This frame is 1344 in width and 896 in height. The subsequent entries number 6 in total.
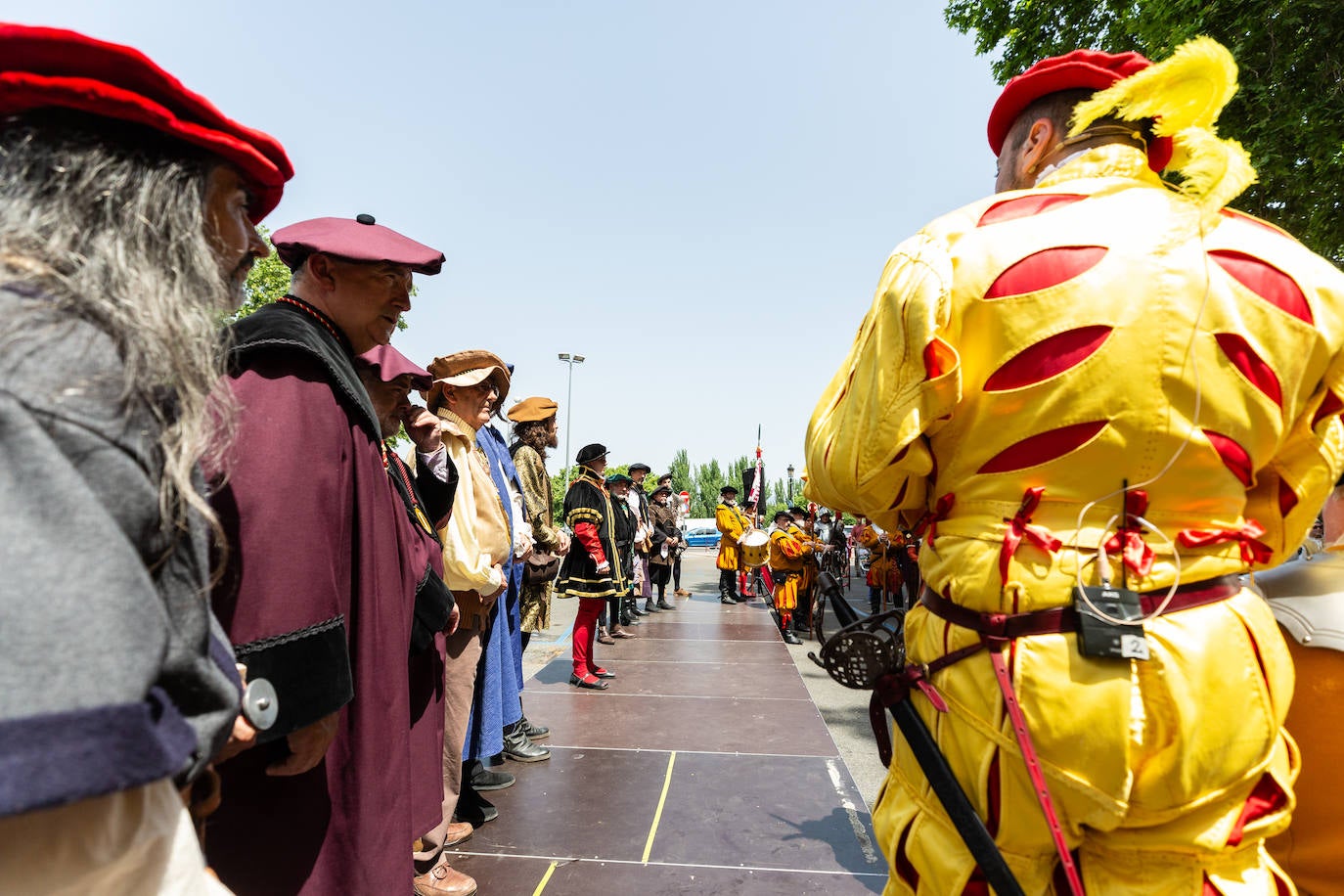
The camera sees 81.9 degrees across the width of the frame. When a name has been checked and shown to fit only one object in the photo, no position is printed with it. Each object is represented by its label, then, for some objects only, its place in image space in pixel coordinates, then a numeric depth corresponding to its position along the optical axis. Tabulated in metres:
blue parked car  39.44
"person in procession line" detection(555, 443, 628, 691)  6.29
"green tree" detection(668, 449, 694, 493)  65.21
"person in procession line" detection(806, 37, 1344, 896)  1.35
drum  11.59
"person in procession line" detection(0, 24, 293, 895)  0.70
